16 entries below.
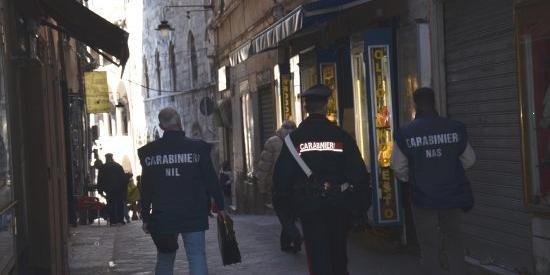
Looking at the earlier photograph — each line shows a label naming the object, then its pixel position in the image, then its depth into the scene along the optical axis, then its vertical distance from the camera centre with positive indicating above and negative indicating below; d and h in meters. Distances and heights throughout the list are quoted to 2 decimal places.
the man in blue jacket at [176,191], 8.11 -0.34
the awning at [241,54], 15.62 +1.54
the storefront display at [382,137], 11.46 +0.04
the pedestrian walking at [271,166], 11.57 -0.24
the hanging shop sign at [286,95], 18.23 +0.90
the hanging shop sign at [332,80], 14.73 +0.93
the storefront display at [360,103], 12.36 +0.49
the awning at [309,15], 11.91 +1.56
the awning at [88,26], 10.87 +1.43
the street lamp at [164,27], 30.95 +3.82
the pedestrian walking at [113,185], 22.62 -0.72
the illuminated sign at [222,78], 26.28 +1.86
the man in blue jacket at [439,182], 7.52 -0.34
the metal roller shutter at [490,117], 8.51 +0.16
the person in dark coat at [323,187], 7.52 -0.33
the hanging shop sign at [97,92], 27.81 +1.74
